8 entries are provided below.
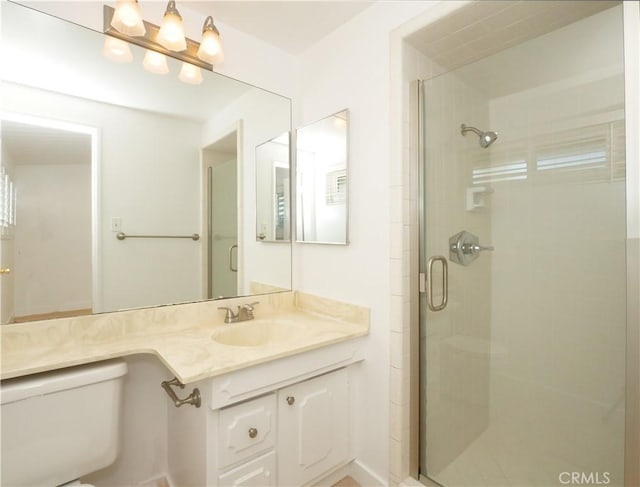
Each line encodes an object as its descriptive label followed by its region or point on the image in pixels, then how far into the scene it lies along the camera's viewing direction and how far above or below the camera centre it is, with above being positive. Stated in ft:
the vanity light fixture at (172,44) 4.33 +2.92
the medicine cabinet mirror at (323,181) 5.29 +1.12
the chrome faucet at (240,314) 5.29 -1.19
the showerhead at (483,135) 4.74 +1.61
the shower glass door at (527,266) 3.74 -0.34
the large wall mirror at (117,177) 3.89 +0.98
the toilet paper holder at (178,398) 3.76 -1.90
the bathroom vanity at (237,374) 3.60 -1.65
